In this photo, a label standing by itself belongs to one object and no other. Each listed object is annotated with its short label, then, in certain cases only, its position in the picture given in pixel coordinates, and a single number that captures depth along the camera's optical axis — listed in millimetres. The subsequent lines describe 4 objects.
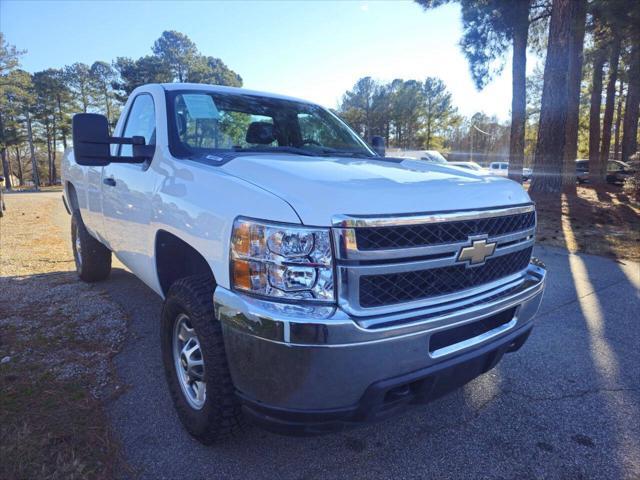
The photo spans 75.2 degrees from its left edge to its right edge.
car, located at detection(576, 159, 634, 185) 21875
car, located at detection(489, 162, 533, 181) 43938
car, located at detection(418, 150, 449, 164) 27875
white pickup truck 1591
